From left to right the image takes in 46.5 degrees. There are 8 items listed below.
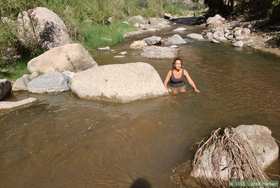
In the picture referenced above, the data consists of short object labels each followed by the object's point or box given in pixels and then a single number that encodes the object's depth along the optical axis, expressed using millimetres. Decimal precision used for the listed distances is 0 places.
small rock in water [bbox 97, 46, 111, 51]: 19753
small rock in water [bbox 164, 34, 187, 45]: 21677
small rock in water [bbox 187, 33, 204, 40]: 23241
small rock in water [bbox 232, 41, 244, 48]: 19005
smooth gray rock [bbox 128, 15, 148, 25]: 35478
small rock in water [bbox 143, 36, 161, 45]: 21734
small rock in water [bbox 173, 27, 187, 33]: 29025
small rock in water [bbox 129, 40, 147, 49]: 20536
